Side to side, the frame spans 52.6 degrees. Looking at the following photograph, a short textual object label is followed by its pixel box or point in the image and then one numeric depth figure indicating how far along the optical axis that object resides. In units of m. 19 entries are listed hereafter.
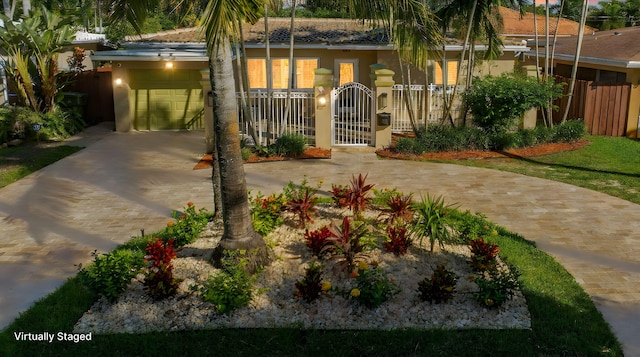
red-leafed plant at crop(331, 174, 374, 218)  9.36
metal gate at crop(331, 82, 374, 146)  17.02
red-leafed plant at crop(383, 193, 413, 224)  8.89
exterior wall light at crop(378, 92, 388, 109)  16.81
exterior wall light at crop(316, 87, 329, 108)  16.48
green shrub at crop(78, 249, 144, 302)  6.99
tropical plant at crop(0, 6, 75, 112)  18.42
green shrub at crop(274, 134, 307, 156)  16.00
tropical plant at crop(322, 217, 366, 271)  7.58
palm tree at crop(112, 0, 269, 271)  7.54
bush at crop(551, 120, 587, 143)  17.69
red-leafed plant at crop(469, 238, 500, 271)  7.64
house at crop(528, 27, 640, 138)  19.17
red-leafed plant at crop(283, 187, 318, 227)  9.06
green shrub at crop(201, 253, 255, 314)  6.81
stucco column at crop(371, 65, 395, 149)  16.75
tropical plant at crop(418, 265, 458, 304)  6.95
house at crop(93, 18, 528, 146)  17.42
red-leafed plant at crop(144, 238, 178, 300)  7.05
